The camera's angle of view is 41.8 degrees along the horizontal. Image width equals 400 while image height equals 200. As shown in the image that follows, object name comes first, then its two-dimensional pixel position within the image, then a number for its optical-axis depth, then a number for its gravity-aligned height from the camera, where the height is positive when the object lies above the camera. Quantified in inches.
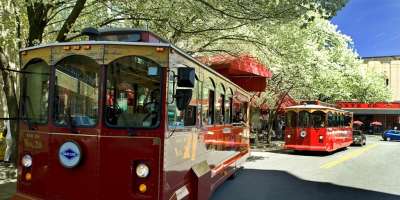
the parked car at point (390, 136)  2208.4 -75.6
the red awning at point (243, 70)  735.6 +67.1
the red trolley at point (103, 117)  272.7 -1.1
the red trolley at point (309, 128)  1016.2 -21.0
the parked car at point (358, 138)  1518.2 -59.0
